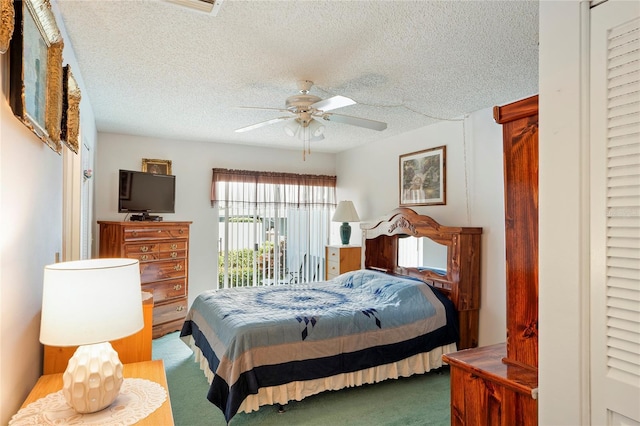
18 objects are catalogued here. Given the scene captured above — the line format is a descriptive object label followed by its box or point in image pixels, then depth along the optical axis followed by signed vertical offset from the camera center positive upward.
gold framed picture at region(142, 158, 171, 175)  4.93 +0.61
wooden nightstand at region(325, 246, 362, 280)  5.01 -0.62
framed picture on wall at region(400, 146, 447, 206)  4.09 +0.42
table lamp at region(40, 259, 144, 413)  1.20 -0.36
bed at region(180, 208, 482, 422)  2.52 -0.89
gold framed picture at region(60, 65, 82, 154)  1.79 +0.51
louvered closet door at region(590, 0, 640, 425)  0.98 +0.01
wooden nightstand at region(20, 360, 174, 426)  1.28 -0.71
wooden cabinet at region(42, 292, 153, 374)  1.63 -0.65
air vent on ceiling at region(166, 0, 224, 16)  1.65 +0.92
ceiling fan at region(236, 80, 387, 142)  2.64 +0.74
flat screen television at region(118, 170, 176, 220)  4.52 +0.23
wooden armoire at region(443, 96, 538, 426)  1.44 -0.36
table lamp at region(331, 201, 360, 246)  5.21 -0.05
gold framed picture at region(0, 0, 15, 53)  0.95 +0.49
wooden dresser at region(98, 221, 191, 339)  4.19 -0.52
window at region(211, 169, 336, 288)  5.40 -0.19
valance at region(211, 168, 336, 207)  5.35 +0.37
